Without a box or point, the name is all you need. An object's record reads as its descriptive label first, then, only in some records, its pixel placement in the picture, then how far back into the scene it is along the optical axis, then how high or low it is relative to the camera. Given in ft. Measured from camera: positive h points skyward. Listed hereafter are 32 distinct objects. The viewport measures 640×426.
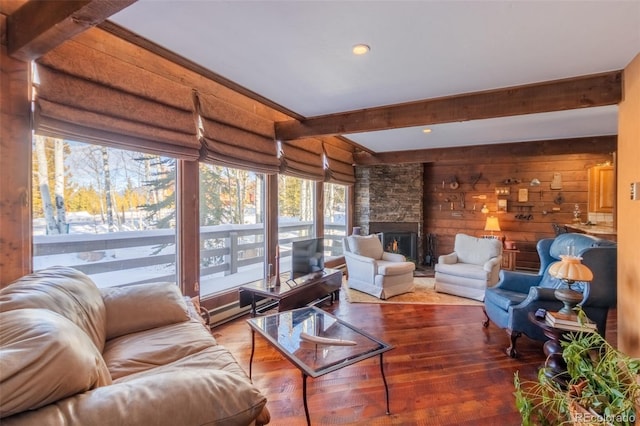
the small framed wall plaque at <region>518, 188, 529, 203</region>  20.11 +0.92
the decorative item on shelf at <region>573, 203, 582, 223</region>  18.78 -0.22
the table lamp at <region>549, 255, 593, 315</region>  7.25 -1.58
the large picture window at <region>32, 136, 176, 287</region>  7.05 -0.03
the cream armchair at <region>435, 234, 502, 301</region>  14.35 -2.85
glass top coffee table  5.82 -2.87
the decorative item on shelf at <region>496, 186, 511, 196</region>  20.54 +1.25
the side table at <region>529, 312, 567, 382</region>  7.46 -3.55
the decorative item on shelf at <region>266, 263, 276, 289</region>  10.74 -2.61
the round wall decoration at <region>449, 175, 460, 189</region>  21.85 +1.87
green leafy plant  4.04 -2.58
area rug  14.08 -4.22
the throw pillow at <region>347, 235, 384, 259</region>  16.34 -1.96
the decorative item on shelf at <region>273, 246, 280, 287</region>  10.85 -2.42
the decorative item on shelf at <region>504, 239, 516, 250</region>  20.00 -2.34
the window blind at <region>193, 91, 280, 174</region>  9.85 +2.63
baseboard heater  11.01 -3.85
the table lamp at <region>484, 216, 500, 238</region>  19.34 -0.94
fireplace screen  21.38 -2.34
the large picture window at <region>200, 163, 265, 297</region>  11.01 -0.70
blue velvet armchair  8.21 -2.48
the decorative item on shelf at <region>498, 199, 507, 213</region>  20.63 +0.21
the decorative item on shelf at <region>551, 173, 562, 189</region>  19.31 +1.75
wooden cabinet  16.93 +1.11
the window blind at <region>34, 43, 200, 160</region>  6.44 +2.56
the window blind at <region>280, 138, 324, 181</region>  13.93 +2.50
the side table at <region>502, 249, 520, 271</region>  19.38 -3.15
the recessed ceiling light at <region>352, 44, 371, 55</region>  7.28 +3.86
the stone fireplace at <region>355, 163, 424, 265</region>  21.49 +0.38
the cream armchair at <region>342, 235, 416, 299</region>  14.58 -2.90
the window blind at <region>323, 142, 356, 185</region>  17.90 +2.79
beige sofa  2.63 -1.74
